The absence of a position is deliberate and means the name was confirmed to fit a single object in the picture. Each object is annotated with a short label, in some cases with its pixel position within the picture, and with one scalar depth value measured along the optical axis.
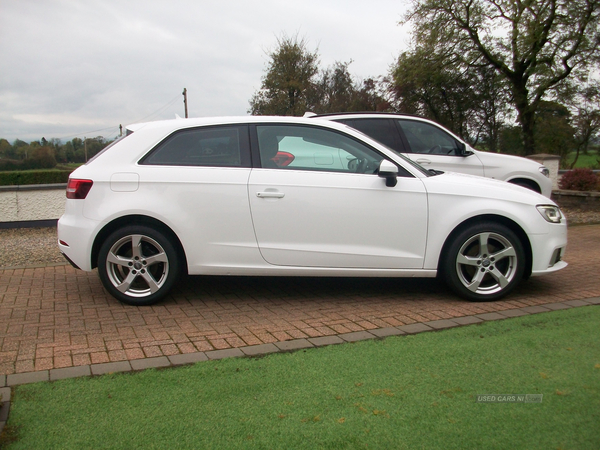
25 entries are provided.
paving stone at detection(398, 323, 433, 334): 4.32
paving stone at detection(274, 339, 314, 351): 3.97
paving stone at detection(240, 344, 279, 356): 3.86
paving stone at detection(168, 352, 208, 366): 3.70
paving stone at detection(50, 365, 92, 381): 3.48
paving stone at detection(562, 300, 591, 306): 5.03
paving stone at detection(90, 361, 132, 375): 3.55
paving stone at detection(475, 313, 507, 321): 4.64
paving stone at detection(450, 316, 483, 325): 4.54
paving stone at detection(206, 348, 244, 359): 3.81
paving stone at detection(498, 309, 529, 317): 4.73
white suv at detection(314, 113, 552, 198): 8.33
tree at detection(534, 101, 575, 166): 28.38
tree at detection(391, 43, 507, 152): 27.14
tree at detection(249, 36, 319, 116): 38.38
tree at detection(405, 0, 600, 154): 24.03
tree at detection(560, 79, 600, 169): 25.94
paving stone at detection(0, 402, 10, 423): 2.91
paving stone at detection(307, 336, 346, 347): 4.06
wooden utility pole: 47.65
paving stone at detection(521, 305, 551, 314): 4.84
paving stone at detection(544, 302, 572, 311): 4.93
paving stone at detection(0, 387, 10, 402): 3.12
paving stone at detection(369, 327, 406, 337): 4.25
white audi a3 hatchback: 4.95
